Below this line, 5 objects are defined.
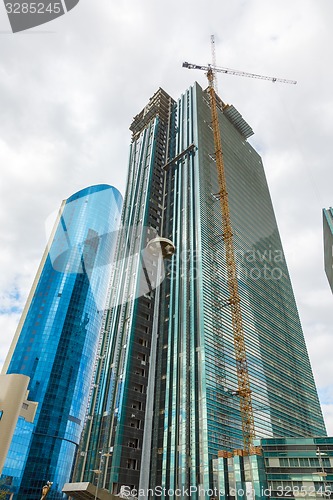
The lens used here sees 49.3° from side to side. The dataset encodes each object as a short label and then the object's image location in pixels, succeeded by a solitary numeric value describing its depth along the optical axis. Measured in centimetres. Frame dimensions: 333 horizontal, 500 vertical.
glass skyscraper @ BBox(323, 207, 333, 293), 12912
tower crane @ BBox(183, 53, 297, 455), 6783
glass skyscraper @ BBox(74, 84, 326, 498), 6669
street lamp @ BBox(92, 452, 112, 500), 6489
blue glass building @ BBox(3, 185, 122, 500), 11569
